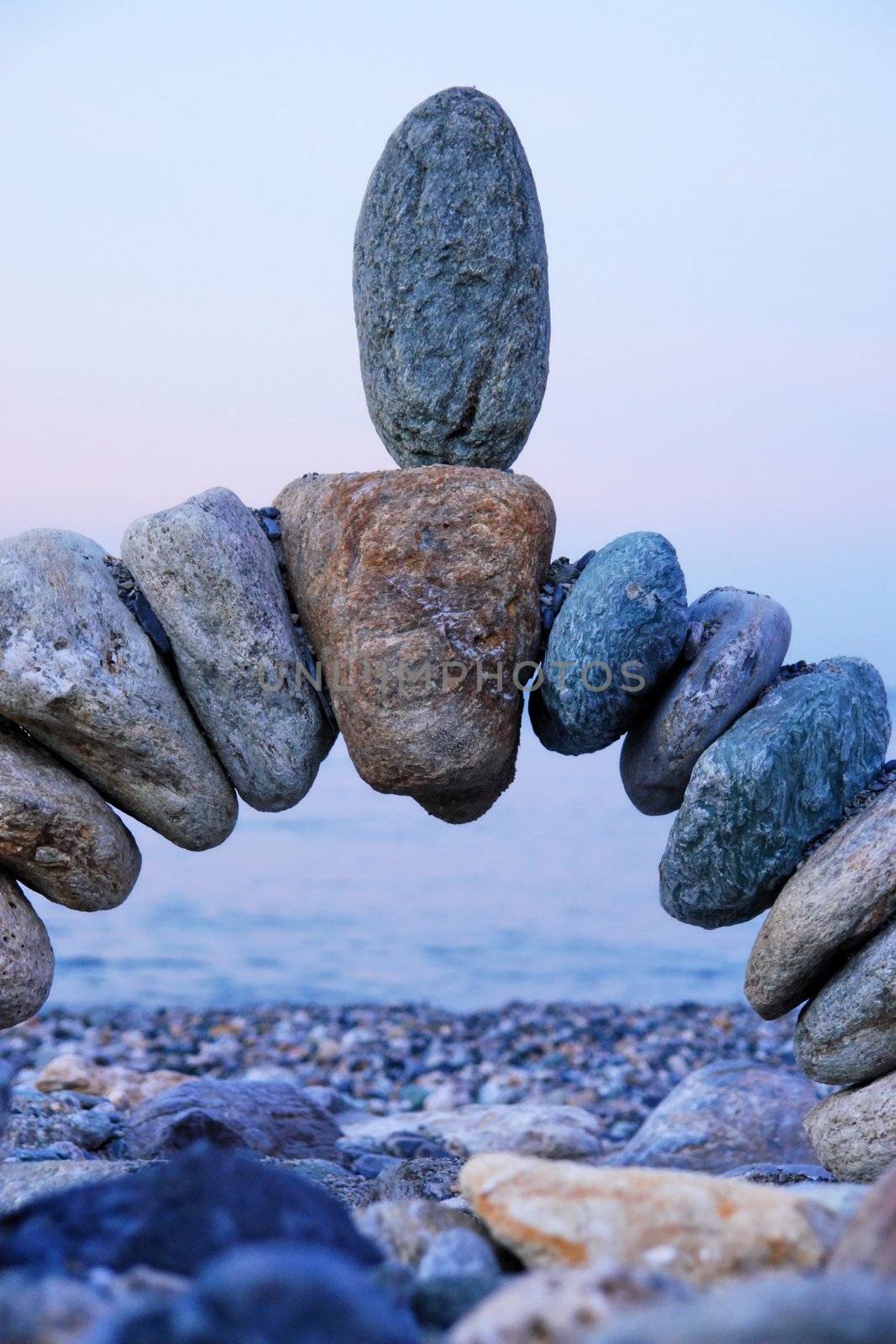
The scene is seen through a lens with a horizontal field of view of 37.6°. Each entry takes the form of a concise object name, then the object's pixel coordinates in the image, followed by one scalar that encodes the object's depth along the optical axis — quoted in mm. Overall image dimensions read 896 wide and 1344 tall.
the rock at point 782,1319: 1264
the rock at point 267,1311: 1414
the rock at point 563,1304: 1472
